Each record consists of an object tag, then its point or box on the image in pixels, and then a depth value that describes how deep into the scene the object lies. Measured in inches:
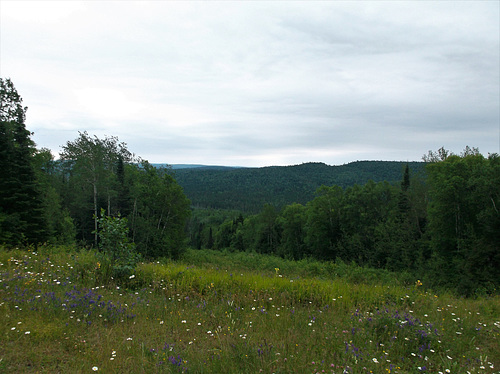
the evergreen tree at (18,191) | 662.5
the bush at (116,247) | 237.1
